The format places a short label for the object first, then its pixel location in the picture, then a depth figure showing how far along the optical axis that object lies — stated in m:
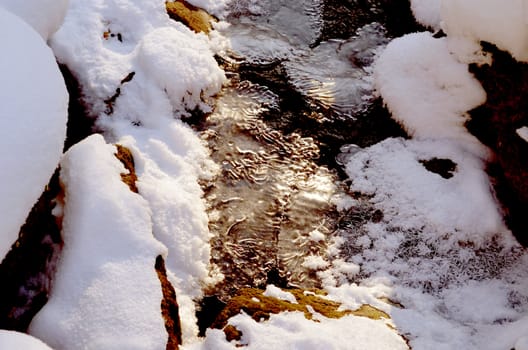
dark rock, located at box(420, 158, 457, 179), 3.75
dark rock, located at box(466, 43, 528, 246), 3.41
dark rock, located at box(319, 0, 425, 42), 4.93
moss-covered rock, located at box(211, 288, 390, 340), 2.73
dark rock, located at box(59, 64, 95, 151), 3.71
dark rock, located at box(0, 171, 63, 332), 2.55
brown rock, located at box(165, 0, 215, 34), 4.50
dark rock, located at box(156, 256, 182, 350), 2.59
